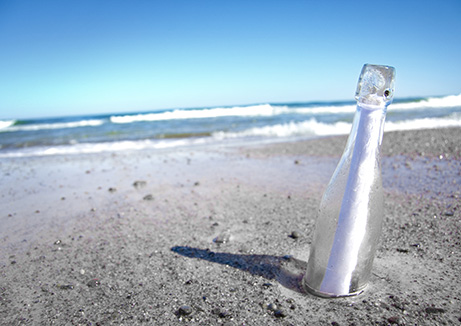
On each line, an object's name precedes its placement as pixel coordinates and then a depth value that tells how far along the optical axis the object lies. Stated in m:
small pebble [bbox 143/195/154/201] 0.90
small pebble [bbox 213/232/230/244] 0.60
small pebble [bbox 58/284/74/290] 0.48
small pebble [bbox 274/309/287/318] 0.39
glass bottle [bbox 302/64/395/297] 0.38
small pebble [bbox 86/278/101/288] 0.48
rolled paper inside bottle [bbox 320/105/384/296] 0.39
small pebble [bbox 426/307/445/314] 0.38
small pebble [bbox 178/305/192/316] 0.41
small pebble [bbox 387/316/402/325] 0.37
